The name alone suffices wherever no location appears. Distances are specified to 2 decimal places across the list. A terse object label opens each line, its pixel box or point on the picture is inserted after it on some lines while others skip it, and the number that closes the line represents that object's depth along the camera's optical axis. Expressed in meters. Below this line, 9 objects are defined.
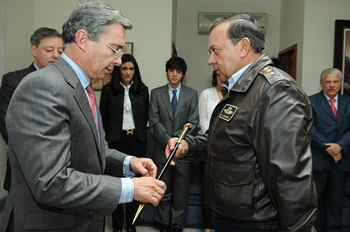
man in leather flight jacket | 1.32
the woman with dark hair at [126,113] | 3.51
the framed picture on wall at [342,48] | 4.71
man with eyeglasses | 1.07
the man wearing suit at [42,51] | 2.53
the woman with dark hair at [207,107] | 3.53
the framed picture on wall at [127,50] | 4.86
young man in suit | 3.56
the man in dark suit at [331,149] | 3.37
